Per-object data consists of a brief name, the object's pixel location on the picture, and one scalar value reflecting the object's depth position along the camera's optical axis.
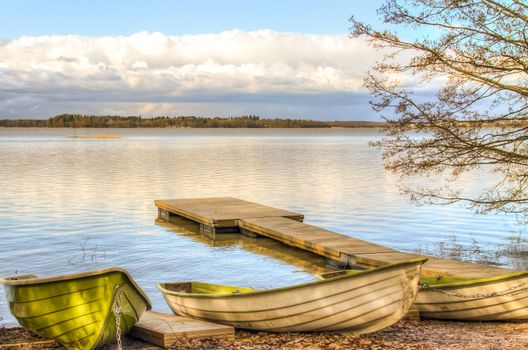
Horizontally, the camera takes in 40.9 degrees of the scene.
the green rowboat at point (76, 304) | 7.96
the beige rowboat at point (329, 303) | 8.54
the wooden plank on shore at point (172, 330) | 8.63
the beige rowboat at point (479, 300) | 10.06
